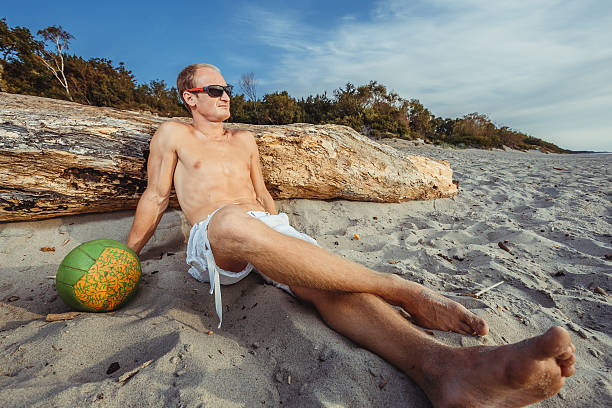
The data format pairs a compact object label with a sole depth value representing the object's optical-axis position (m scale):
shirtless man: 1.06
